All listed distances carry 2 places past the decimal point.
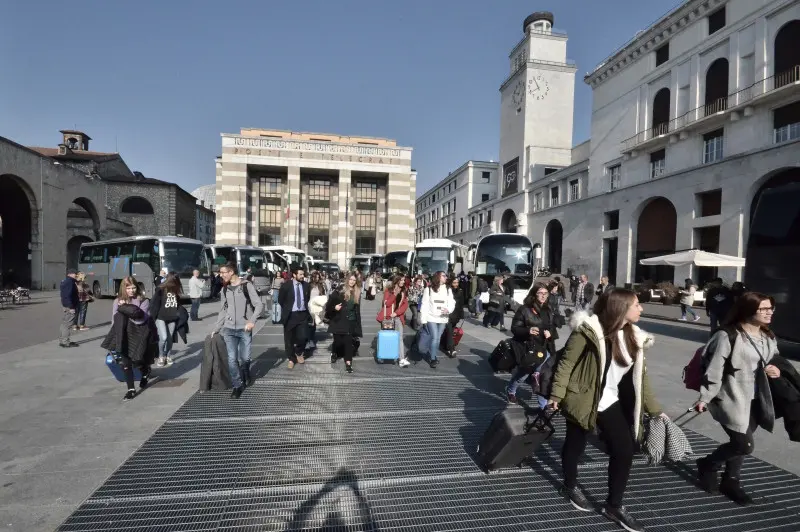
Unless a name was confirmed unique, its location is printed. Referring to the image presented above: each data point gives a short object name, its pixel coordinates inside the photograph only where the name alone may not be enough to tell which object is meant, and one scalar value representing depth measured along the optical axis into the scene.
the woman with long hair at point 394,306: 8.28
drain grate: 3.08
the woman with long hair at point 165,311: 7.29
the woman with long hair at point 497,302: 12.50
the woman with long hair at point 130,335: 5.52
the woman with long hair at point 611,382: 2.95
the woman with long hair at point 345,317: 7.23
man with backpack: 5.82
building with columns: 48.34
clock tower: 43.84
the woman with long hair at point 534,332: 5.53
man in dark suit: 7.36
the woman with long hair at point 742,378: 3.21
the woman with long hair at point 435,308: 7.79
